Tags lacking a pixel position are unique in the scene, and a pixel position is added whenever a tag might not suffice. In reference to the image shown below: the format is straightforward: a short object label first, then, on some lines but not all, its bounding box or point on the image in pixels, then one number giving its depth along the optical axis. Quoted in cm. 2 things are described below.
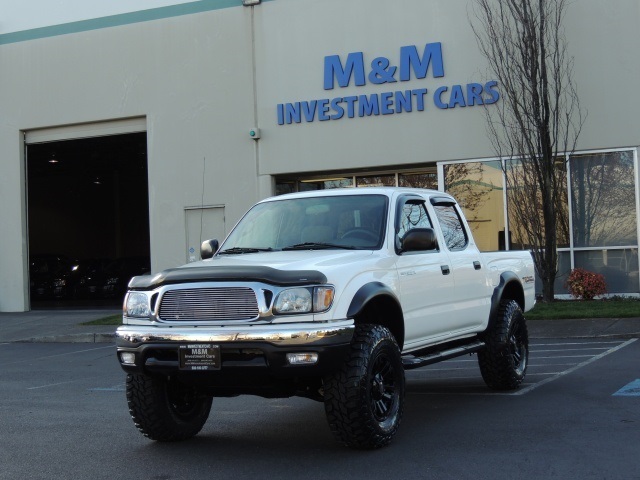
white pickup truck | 648
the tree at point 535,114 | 1916
